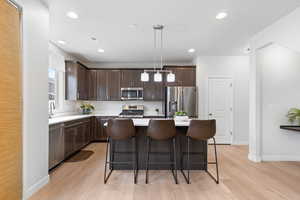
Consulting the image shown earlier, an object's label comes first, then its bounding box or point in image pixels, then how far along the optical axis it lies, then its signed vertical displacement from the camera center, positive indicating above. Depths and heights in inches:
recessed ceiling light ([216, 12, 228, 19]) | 85.0 +56.8
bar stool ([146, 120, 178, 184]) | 83.0 -18.7
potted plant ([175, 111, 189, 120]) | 101.3 -12.4
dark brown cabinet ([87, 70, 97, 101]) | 173.3 +22.1
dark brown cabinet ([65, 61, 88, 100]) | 145.7 +22.2
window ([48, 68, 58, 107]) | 132.5 +15.2
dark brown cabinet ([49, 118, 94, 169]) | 95.2 -33.5
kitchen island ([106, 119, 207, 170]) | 96.6 -36.8
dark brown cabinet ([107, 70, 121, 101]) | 173.8 +19.4
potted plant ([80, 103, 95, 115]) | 170.6 -9.8
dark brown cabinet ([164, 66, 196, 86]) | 162.1 +31.6
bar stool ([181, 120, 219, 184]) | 83.2 -18.5
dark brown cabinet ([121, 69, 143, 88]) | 174.2 +28.8
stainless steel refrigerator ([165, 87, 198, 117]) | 151.9 +0.4
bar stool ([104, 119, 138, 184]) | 83.9 -18.5
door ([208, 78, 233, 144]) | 158.3 -8.1
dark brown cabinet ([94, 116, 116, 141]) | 164.5 -36.1
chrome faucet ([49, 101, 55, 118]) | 123.1 -7.2
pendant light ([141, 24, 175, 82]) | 100.4 +56.0
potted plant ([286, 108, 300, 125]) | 109.9 -12.8
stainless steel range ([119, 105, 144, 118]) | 174.4 -14.4
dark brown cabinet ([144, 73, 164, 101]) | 174.3 +14.0
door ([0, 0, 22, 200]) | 54.3 -1.5
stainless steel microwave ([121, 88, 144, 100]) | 172.5 +8.6
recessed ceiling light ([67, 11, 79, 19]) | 85.1 +57.1
